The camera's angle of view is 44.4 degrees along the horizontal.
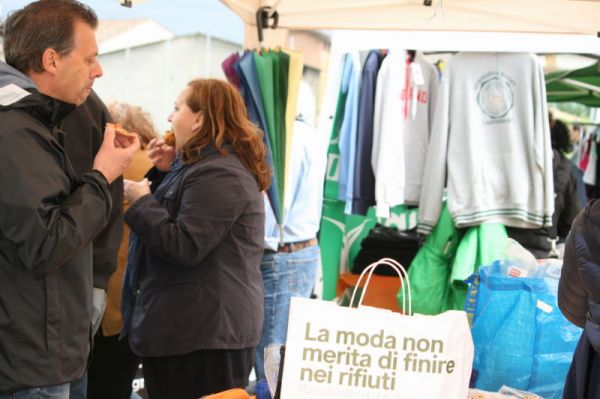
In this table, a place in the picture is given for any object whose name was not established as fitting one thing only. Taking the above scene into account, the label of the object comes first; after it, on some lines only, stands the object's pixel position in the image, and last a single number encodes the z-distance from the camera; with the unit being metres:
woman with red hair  2.45
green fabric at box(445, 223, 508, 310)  3.33
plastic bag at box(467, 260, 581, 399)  2.39
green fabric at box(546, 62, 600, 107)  4.66
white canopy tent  2.83
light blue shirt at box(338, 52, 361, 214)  3.79
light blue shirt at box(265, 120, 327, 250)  3.73
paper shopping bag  1.65
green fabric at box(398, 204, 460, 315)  3.53
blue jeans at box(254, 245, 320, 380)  3.67
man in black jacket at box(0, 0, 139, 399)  1.69
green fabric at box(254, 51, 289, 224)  2.86
